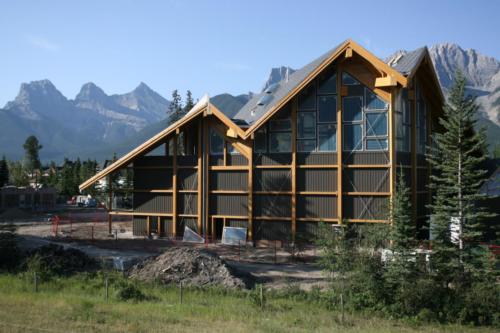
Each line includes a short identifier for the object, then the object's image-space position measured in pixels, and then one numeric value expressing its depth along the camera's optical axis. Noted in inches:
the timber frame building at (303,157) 1188.5
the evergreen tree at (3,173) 2940.5
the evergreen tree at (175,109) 3173.2
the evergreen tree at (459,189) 761.0
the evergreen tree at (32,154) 4079.7
